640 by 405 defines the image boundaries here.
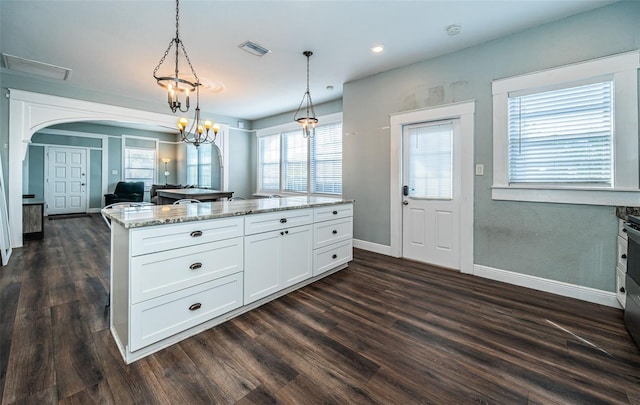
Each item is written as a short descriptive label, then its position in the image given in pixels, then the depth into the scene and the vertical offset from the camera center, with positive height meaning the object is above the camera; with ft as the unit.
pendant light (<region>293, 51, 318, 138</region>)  11.68 +3.43
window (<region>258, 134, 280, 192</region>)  22.17 +3.31
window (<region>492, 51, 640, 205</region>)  7.97 +2.24
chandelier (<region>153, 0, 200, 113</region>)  8.36 +3.61
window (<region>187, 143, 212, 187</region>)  29.35 +4.13
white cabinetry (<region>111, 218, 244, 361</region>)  5.42 -1.69
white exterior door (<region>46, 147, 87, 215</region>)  25.75 +2.02
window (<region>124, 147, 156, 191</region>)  29.94 +4.13
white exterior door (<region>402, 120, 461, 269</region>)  11.54 +0.43
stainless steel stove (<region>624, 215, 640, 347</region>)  5.95 -1.80
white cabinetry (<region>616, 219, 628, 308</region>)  7.55 -1.77
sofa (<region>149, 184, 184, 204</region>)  28.53 +1.56
